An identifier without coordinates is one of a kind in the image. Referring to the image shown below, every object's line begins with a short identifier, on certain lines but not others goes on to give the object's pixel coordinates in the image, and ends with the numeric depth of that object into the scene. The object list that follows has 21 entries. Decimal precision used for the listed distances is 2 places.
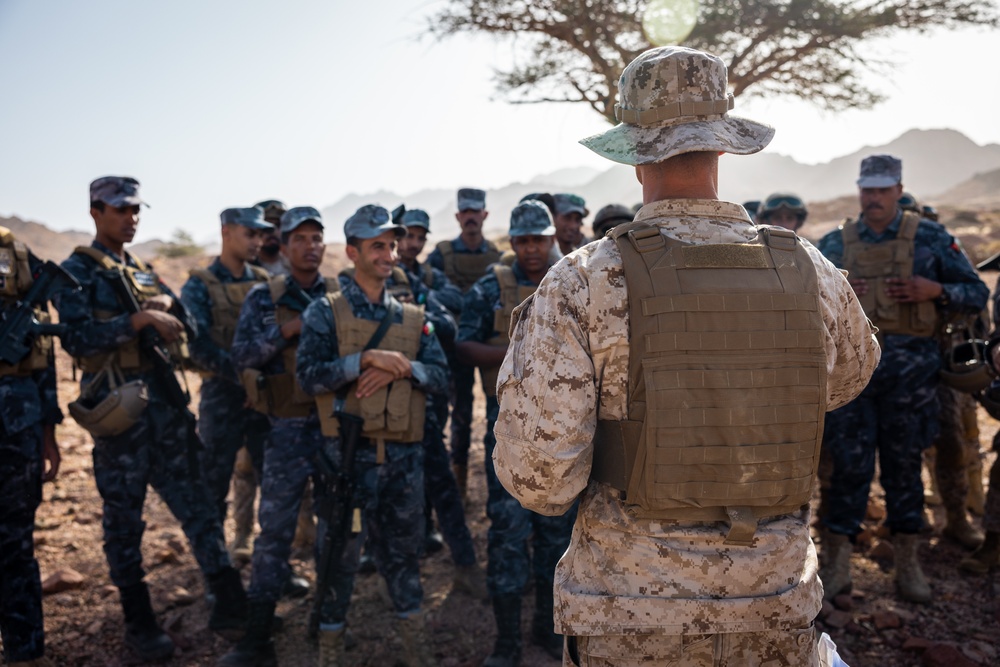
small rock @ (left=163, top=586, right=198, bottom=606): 4.33
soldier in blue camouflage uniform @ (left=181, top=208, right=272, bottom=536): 4.54
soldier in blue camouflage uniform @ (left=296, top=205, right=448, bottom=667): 3.34
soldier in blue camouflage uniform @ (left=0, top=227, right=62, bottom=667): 3.33
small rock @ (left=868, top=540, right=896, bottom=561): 4.59
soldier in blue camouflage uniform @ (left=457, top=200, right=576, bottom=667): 3.53
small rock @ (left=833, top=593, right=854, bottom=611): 3.94
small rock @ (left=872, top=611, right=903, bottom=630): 3.75
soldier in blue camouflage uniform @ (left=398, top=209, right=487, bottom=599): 4.32
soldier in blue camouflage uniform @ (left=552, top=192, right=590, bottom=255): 5.29
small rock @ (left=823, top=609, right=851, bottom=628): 3.79
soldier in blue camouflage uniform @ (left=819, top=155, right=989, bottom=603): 4.05
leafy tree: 11.05
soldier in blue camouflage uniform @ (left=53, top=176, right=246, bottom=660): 3.70
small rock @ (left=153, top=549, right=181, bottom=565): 4.93
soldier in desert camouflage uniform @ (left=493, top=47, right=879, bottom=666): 1.69
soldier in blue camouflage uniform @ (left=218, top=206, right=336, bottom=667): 3.52
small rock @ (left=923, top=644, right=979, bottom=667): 3.31
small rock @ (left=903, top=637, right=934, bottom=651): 3.49
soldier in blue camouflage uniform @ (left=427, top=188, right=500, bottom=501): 6.30
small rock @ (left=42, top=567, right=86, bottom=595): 4.42
